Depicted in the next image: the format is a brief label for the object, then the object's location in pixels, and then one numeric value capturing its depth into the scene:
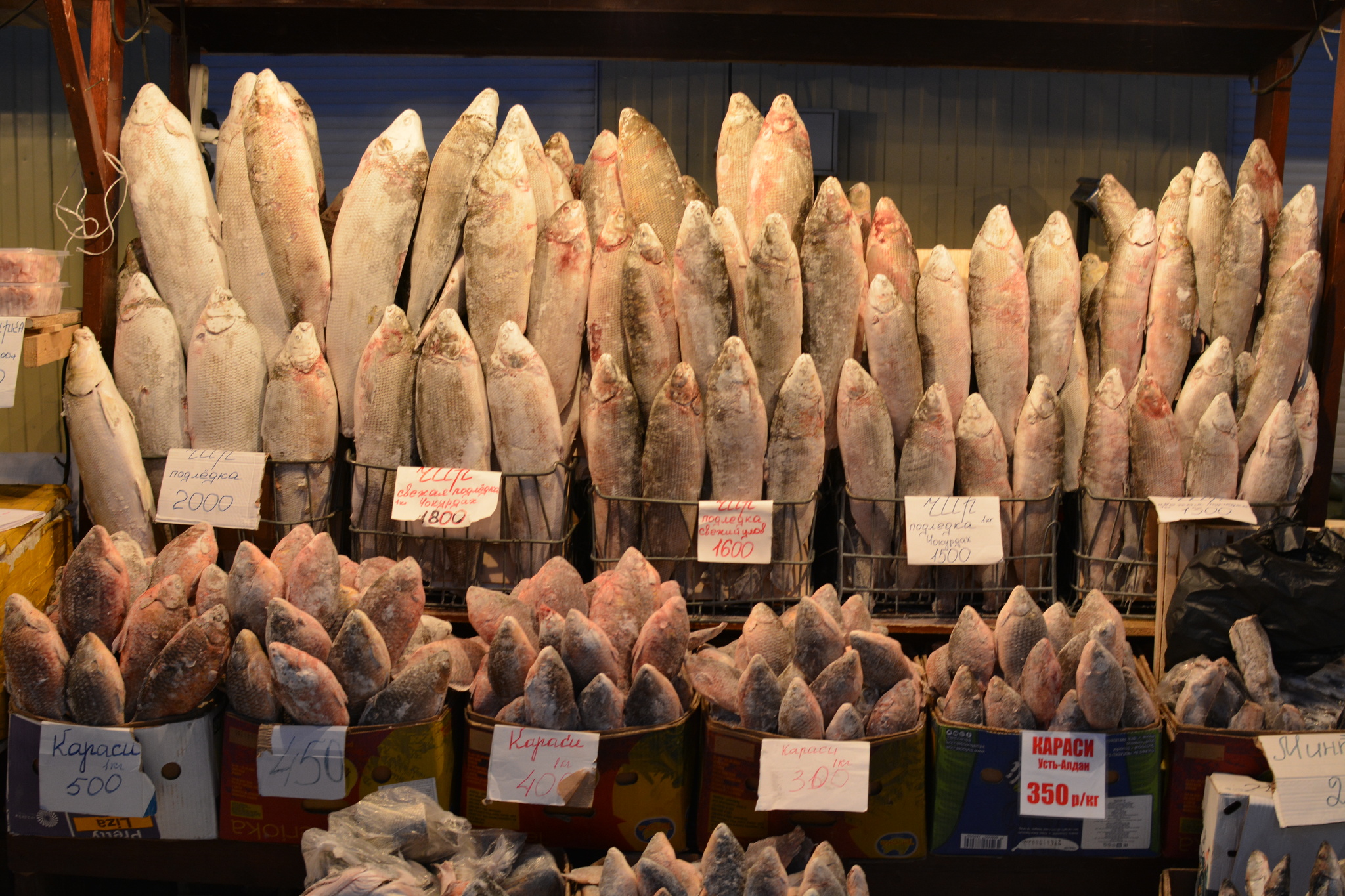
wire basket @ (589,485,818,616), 2.08
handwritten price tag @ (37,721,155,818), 1.59
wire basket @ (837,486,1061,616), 2.09
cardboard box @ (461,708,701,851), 1.60
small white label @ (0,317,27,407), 1.86
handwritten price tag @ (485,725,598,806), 1.57
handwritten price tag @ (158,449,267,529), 2.06
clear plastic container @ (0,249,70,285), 1.97
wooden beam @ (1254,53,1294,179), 2.35
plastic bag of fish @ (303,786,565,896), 1.41
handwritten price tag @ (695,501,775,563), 2.00
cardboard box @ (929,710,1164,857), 1.61
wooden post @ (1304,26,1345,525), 2.12
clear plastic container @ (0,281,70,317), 1.98
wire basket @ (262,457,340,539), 2.12
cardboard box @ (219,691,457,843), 1.60
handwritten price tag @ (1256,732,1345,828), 1.53
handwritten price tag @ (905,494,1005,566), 1.99
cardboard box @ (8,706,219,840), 1.60
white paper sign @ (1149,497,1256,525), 1.97
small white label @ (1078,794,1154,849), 1.63
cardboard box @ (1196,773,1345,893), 1.54
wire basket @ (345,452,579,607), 2.09
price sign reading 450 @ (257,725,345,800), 1.58
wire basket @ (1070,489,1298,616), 2.08
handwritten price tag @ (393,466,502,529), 1.99
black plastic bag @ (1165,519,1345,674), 1.76
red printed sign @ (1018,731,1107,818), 1.59
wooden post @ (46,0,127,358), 2.12
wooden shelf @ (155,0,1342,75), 2.19
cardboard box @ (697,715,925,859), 1.60
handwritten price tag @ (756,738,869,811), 1.54
